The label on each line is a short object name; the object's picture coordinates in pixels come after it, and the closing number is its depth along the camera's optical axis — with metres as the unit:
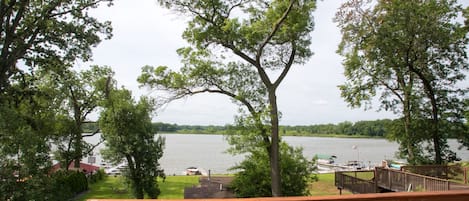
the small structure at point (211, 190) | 13.80
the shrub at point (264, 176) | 15.08
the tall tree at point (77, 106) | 22.23
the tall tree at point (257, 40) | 13.88
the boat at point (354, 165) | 40.98
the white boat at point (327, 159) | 47.71
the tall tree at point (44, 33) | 10.64
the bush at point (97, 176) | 25.23
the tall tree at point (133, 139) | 15.57
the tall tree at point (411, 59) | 17.72
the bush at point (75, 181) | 18.95
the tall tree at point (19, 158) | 10.02
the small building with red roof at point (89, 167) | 29.72
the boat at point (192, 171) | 33.78
